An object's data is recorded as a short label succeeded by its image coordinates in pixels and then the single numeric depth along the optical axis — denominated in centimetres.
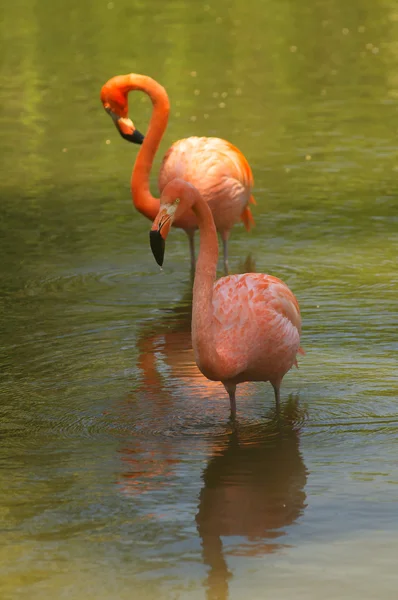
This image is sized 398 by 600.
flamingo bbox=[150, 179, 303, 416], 1165
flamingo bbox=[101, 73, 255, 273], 1853
